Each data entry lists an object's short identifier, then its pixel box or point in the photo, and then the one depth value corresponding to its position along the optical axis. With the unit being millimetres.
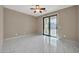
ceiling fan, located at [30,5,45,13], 2899
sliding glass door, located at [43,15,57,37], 4008
